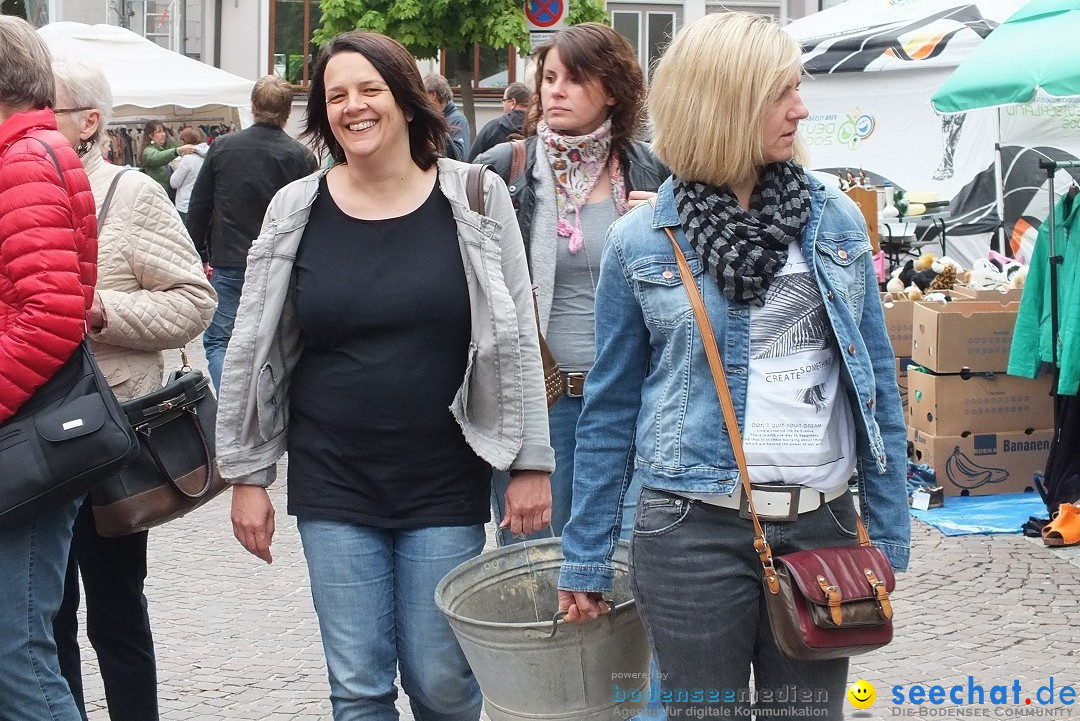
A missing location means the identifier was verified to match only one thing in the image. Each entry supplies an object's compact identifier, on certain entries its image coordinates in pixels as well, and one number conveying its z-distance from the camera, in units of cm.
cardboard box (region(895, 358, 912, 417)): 834
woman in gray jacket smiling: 316
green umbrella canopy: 657
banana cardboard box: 745
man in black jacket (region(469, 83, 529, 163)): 815
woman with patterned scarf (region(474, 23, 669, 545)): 409
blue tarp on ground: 686
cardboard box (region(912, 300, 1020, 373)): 737
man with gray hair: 921
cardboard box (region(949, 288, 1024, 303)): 771
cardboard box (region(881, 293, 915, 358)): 835
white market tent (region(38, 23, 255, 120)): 1585
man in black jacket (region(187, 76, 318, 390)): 801
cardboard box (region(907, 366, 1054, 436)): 740
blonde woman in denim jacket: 257
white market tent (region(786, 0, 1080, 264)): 1439
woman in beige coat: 362
